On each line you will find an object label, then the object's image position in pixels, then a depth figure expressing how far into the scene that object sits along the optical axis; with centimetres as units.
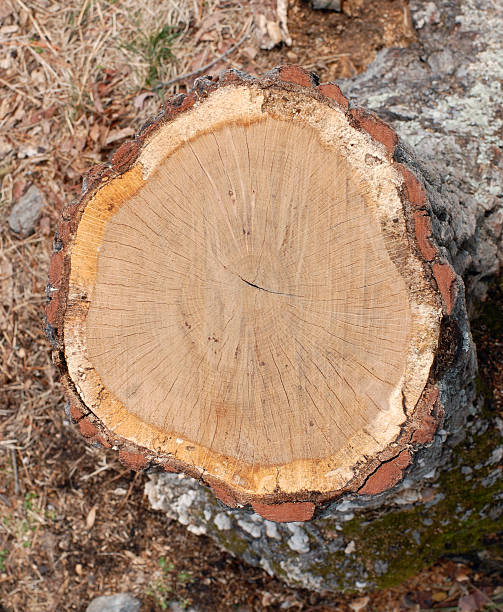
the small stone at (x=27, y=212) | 315
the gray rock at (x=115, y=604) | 291
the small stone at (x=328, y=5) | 294
